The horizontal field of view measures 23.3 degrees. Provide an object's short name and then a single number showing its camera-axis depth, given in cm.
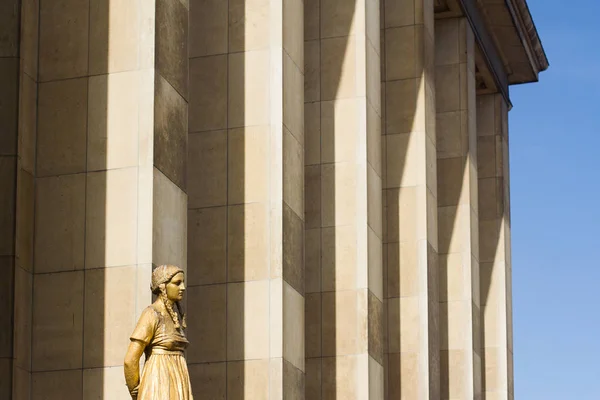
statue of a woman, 1830
